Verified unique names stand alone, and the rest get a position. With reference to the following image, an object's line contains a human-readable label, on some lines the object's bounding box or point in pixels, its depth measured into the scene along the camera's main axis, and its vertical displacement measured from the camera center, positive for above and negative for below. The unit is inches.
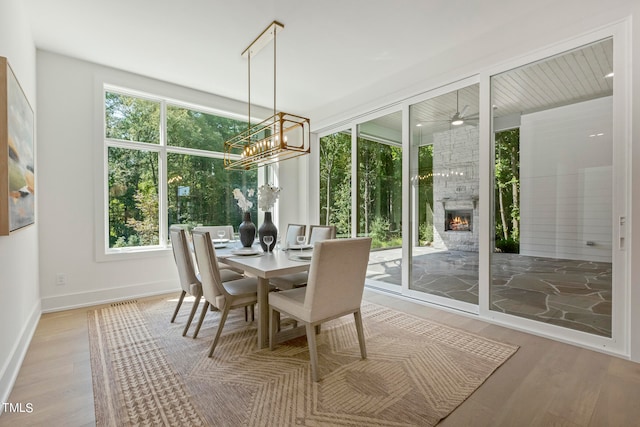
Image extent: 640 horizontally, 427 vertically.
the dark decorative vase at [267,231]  113.6 -8.0
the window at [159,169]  149.0 +23.1
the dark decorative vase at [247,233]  121.0 -9.4
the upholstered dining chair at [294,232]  145.7 -11.2
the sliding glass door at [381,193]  155.6 +9.4
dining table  82.4 -16.2
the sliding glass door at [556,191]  93.0 +6.6
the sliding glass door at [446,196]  125.8 +6.4
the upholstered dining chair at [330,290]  74.7 -21.8
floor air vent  138.1 -44.1
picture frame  66.5 +14.3
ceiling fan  125.3 +41.2
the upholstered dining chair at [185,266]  102.4 -20.2
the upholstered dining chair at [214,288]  88.4 -25.4
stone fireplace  125.3 +9.6
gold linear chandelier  107.1 +26.8
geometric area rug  63.3 -44.0
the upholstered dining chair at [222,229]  152.4 -10.8
